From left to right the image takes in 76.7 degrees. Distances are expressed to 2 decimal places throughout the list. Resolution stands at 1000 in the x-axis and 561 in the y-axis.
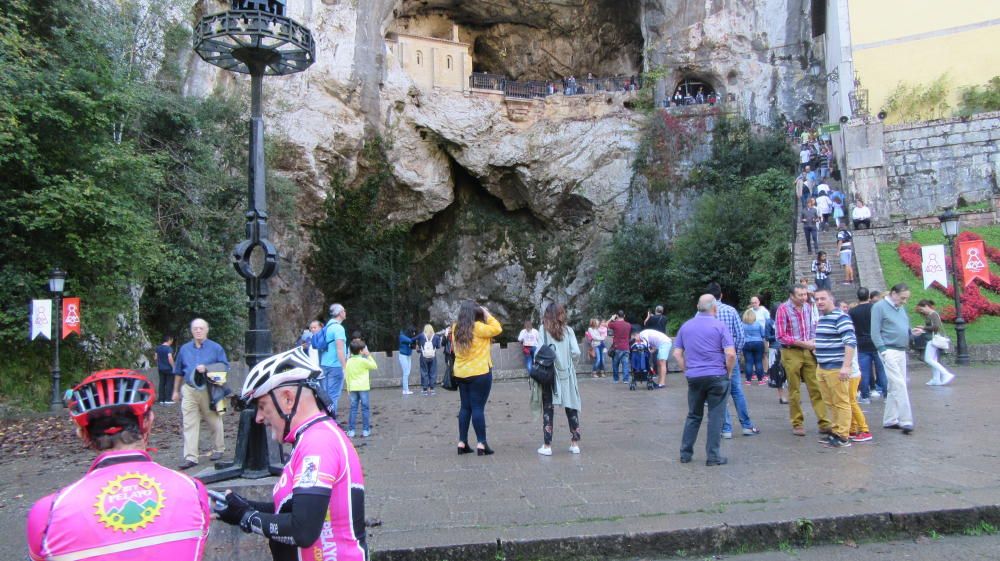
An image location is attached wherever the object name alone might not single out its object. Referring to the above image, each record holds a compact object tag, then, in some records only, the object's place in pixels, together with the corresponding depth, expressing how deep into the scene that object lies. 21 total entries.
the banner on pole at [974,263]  14.62
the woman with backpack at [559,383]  6.88
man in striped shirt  6.60
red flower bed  15.62
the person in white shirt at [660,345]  13.05
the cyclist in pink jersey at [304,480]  2.18
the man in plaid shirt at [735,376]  7.57
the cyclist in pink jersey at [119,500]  1.83
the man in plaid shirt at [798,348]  7.36
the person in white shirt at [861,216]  20.36
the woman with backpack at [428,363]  15.05
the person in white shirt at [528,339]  15.48
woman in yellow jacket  6.95
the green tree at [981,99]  23.38
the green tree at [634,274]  28.06
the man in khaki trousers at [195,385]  7.21
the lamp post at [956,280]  13.88
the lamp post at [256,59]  4.97
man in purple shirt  6.19
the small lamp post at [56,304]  13.53
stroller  13.80
